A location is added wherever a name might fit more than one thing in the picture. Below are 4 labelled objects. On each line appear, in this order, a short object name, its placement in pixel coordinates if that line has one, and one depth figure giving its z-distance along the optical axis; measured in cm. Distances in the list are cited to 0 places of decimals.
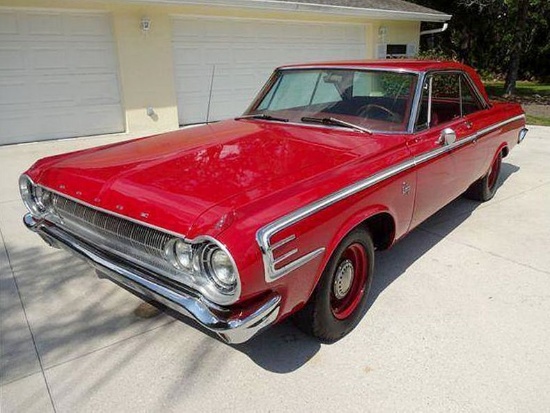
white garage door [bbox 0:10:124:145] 791
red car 214
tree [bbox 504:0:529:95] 1484
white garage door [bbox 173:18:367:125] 982
